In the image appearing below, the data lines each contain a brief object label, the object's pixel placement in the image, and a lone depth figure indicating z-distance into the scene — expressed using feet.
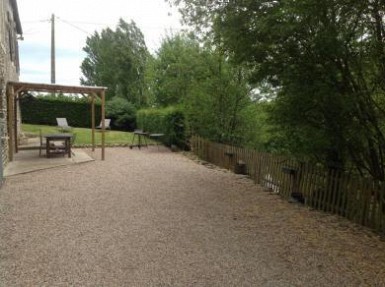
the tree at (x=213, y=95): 41.68
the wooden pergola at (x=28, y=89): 39.60
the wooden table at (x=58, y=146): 41.09
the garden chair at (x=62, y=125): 59.93
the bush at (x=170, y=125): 53.31
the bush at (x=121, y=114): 85.25
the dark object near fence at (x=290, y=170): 24.92
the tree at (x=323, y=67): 19.03
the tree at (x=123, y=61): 105.91
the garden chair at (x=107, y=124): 79.89
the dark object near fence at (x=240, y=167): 34.22
